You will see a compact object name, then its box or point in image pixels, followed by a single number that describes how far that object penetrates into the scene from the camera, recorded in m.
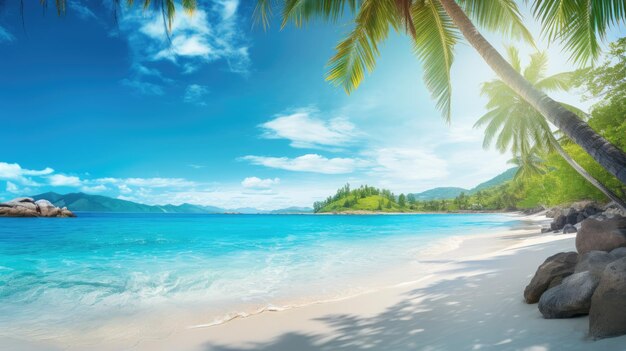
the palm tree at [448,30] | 3.95
